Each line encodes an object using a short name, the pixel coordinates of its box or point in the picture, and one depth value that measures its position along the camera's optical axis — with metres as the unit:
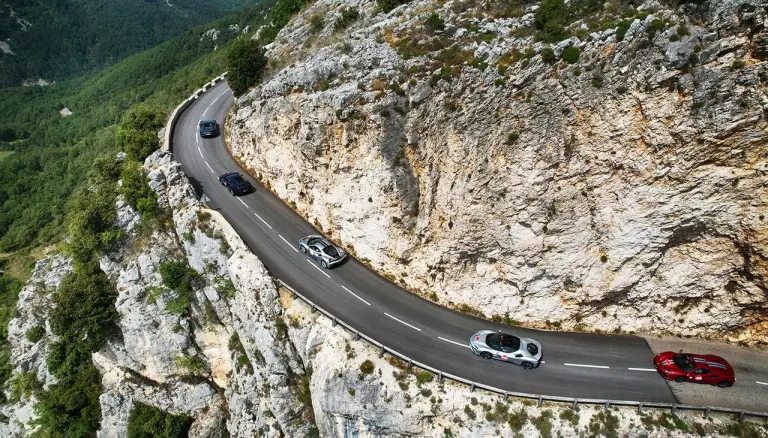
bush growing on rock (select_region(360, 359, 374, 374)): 23.39
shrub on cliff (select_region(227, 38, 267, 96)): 39.75
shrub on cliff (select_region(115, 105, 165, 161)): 40.59
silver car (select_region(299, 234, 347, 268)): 29.69
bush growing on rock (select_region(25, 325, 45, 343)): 40.00
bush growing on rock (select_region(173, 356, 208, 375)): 33.03
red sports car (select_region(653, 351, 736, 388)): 21.16
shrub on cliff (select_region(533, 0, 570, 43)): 23.80
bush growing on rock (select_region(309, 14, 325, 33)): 42.72
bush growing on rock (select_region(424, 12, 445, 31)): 29.80
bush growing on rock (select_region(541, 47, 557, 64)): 22.80
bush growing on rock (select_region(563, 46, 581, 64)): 22.34
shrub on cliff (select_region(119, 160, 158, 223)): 33.97
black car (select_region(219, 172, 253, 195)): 36.06
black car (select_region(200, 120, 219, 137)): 43.41
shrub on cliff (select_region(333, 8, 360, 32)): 39.10
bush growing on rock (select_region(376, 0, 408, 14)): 37.69
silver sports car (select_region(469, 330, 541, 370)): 22.81
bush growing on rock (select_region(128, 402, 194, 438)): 32.81
